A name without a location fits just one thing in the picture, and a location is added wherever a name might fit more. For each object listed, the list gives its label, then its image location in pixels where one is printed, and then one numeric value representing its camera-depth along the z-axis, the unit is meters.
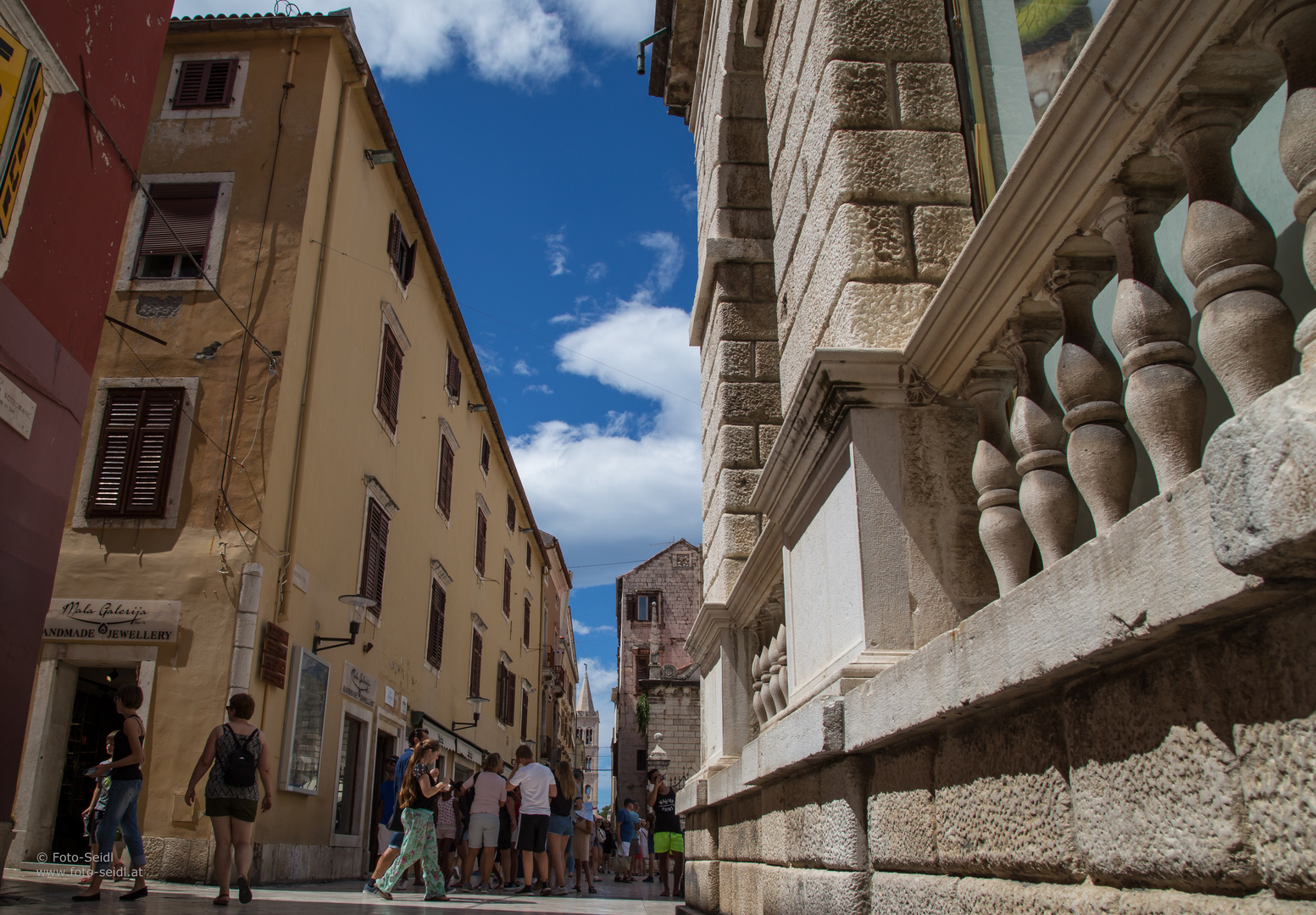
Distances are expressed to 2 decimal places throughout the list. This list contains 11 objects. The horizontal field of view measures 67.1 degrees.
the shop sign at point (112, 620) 9.70
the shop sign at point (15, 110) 6.34
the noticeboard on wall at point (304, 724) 10.45
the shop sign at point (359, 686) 12.50
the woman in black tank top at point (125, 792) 6.11
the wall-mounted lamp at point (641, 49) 8.31
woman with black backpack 6.16
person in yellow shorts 11.35
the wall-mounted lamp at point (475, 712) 20.08
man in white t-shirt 9.26
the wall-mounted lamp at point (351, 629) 11.61
